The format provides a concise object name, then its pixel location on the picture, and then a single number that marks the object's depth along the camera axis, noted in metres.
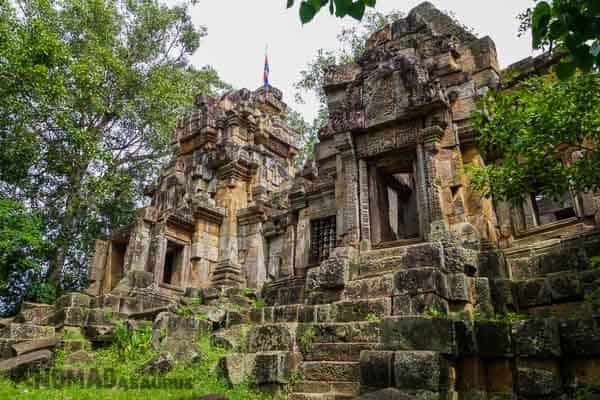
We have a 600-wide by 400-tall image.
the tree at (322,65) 22.10
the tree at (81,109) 17.14
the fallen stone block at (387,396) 3.94
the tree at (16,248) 14.42
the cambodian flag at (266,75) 25.81
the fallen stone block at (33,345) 8.32
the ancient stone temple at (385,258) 5.00
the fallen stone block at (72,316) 9.87
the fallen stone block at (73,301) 10.66
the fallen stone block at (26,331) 9.43
